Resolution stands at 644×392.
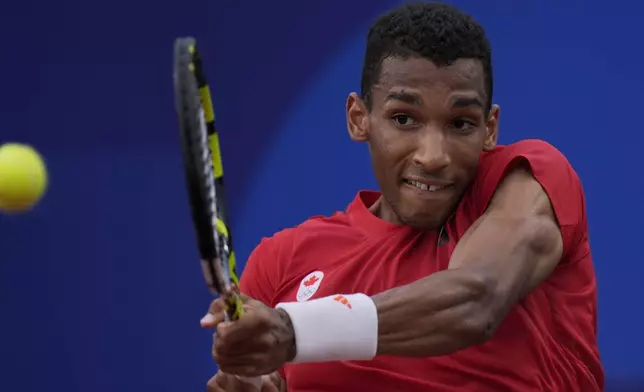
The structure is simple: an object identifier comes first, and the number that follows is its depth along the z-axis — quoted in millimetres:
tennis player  4070
